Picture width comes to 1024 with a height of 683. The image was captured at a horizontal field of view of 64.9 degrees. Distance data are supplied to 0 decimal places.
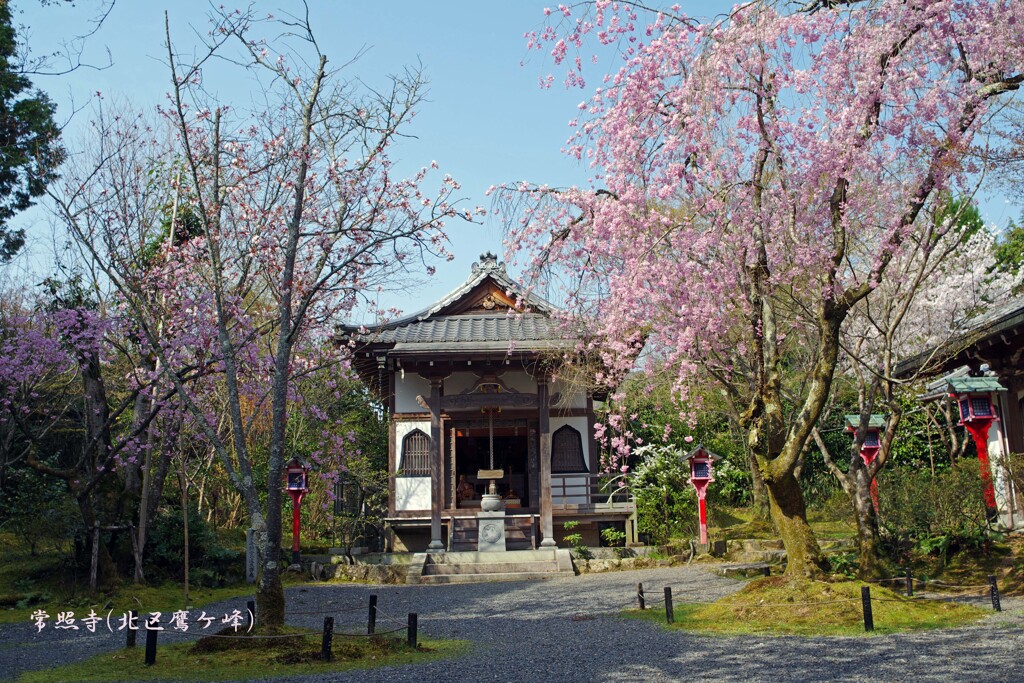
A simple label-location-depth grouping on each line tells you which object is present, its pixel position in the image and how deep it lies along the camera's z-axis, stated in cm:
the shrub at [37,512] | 1255
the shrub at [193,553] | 1380
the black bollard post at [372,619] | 867
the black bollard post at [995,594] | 864
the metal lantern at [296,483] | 1522
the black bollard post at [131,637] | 816
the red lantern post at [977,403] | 1166
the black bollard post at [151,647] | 709
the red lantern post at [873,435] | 1271
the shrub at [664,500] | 1692
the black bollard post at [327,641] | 725
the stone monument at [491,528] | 1617
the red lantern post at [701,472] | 1599
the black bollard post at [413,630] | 792
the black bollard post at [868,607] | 777
